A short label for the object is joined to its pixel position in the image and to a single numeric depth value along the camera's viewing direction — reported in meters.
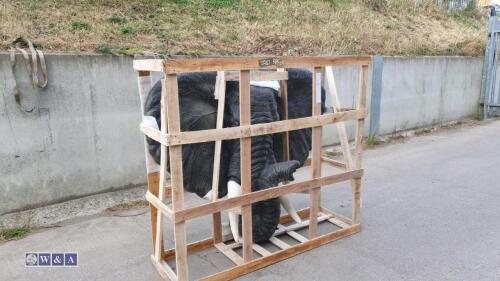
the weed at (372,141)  7.10
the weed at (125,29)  5.72
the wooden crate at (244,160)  2.61
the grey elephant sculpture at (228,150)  3.01
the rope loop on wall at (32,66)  3.86
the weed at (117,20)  6.00
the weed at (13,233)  3.66
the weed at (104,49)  4.57
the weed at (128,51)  4.62
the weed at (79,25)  5.43
